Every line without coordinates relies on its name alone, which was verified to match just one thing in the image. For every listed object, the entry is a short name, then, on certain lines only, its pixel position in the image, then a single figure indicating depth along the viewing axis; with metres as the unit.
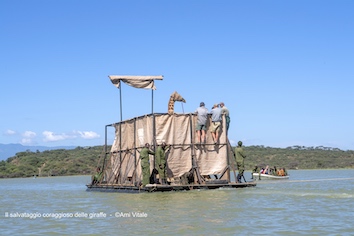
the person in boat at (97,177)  29.93
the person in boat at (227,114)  25.38
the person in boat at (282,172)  43.44
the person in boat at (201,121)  24.72
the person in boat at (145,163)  23.81
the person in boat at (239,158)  26.08
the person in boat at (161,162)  23.73
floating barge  24.42
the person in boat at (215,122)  24.88
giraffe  25.23
